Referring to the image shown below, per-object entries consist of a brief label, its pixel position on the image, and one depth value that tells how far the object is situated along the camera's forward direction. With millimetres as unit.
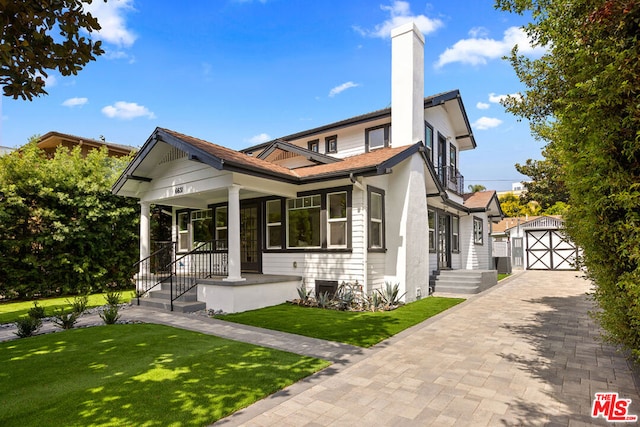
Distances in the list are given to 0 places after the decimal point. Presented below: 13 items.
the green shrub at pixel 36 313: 7287
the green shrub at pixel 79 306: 8230
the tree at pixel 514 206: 43594
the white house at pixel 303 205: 9383
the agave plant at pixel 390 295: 9805
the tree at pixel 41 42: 3566
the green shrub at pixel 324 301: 9633
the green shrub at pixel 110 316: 7875
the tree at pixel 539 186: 32800
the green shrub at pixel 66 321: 7441
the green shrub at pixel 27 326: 6961
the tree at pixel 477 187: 64000
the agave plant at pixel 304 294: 10145
